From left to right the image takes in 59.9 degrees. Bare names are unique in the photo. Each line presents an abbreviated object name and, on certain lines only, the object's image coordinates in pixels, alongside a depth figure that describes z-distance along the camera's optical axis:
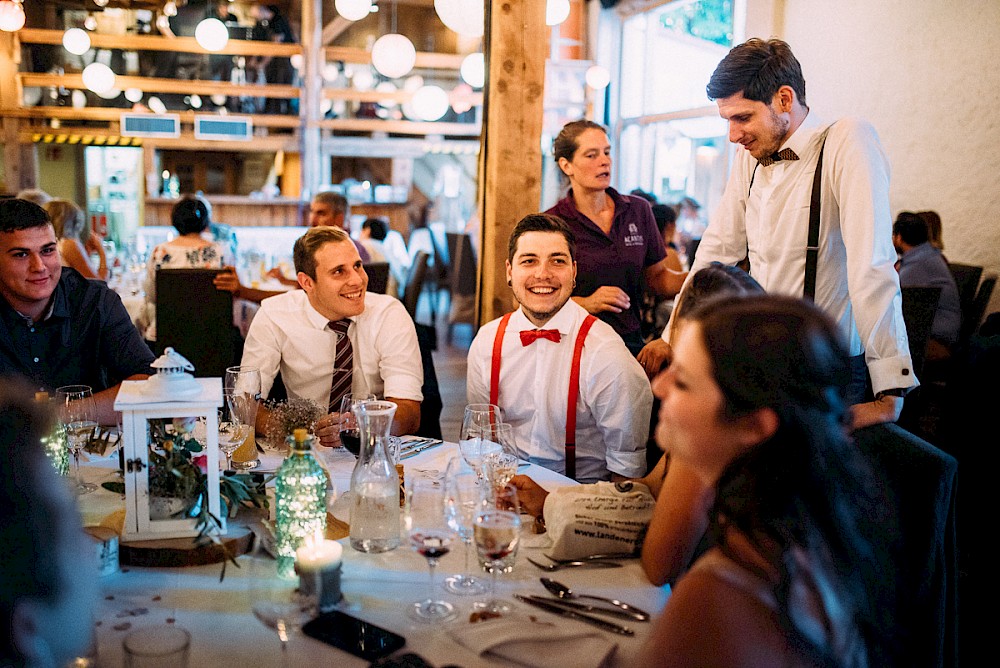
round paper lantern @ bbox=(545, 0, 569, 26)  5.56
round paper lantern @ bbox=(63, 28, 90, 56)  8.97
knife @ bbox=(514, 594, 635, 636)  1.43
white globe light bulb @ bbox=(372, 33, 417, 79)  7.15
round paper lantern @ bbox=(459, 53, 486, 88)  8.15
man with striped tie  2.96
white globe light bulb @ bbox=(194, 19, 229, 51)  7.93
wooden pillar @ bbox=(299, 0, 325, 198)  10.95
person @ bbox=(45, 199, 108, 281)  5.42
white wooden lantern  1.70
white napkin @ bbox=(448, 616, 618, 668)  1.33
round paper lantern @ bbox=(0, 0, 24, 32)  7.61
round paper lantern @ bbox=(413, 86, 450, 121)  8.86
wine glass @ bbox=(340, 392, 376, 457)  2.11
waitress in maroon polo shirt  3.60
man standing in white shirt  2.33
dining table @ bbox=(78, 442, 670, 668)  1.36
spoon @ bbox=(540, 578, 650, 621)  1.49
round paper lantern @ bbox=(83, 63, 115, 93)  8.91
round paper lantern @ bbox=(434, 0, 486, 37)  4.34
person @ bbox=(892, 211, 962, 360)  5.17
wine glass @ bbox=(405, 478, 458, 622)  1.50
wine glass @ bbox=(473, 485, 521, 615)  1.51
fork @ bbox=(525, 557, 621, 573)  1.70
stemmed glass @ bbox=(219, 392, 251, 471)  2.16
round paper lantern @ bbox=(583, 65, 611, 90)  9.64
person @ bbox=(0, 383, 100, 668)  0.95
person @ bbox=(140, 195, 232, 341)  5.41
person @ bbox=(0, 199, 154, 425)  2.80
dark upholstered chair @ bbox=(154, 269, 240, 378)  4.55
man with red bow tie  2.59
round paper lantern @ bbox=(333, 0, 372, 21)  6.22
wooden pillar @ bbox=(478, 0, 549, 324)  3.51
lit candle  1.46
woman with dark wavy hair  1.07
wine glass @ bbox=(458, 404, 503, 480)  2.07
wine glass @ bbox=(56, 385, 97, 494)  2.02
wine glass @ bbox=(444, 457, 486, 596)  1.71
